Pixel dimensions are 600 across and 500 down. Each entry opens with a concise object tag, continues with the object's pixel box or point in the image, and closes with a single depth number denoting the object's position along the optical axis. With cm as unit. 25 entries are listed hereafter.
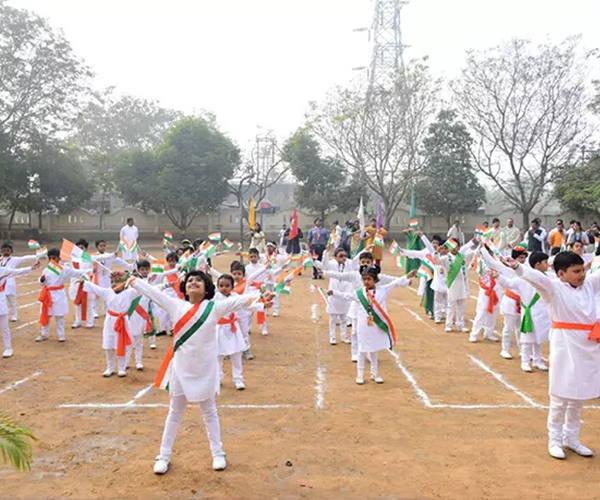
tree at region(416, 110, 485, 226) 3450
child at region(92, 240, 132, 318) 1149
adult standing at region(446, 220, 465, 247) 1956
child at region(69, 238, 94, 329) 1107
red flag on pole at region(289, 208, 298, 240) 1481
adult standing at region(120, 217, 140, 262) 1690
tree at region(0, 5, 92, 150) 3102
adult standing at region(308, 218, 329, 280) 1958
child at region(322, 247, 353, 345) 930
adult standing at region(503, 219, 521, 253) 1501
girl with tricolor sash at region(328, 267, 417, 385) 734
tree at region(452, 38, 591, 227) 2903
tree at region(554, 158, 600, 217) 2605
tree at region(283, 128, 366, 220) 3784
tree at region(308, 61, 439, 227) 3234
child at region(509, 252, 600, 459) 486
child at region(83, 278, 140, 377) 752
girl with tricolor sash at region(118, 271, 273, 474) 472
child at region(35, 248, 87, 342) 971
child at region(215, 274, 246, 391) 702
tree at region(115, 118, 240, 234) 3547
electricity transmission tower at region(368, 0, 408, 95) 3328
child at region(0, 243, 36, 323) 960
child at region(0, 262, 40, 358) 854
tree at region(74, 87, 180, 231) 5856
